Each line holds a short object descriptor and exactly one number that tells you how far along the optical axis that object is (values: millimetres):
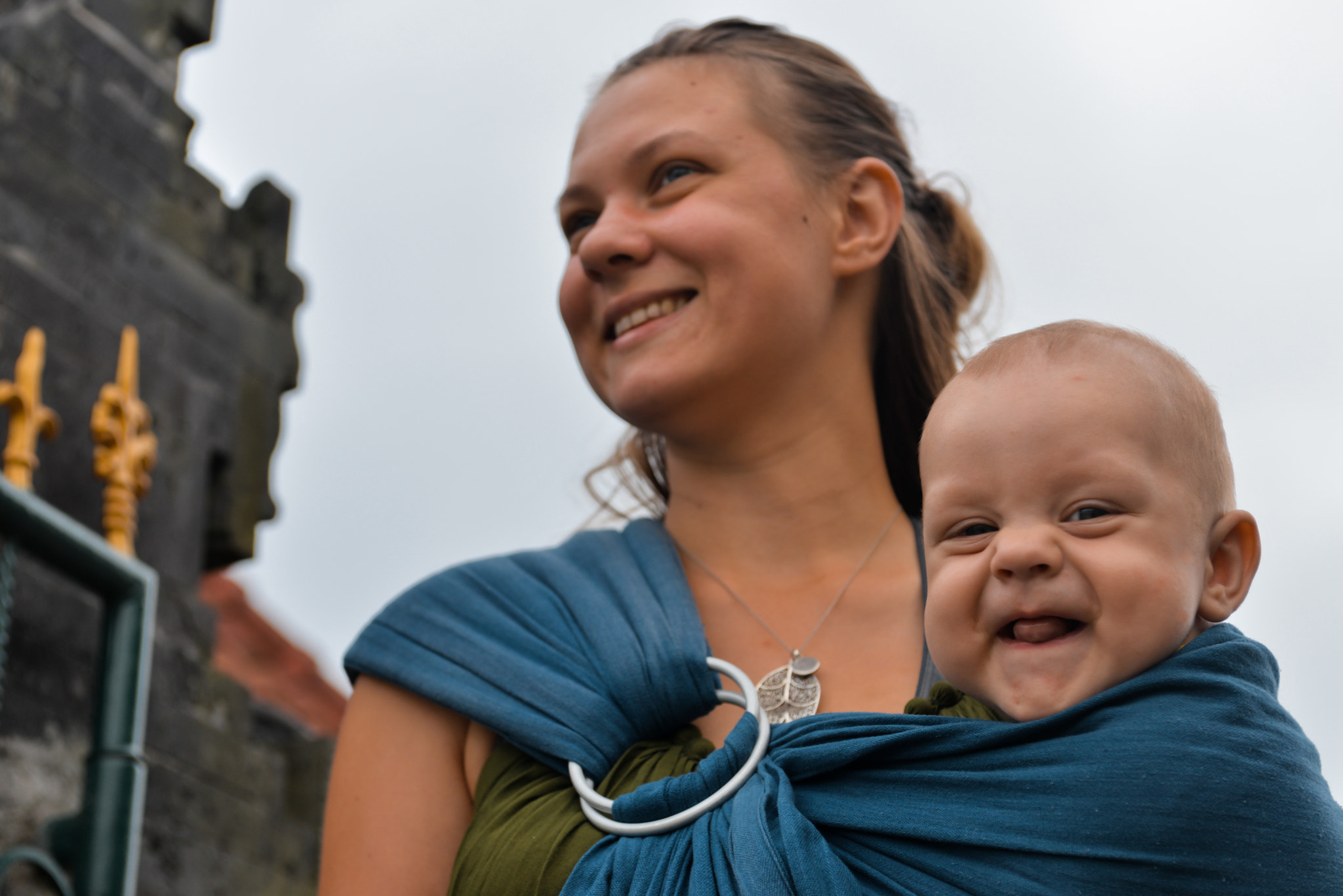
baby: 1171
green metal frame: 2103
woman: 1335
